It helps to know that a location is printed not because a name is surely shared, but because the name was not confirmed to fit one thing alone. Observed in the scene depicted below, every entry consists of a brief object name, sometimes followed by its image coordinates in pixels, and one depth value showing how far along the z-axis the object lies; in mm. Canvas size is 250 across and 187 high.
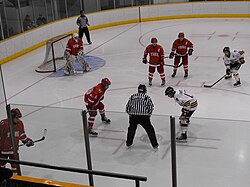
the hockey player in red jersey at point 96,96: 6527
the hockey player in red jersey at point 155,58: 9008
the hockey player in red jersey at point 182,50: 9453
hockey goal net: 11172
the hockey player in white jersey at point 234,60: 8820
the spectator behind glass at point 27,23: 13336
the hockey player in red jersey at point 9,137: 4840
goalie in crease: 10227
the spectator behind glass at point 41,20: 13938
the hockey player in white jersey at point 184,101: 6246
